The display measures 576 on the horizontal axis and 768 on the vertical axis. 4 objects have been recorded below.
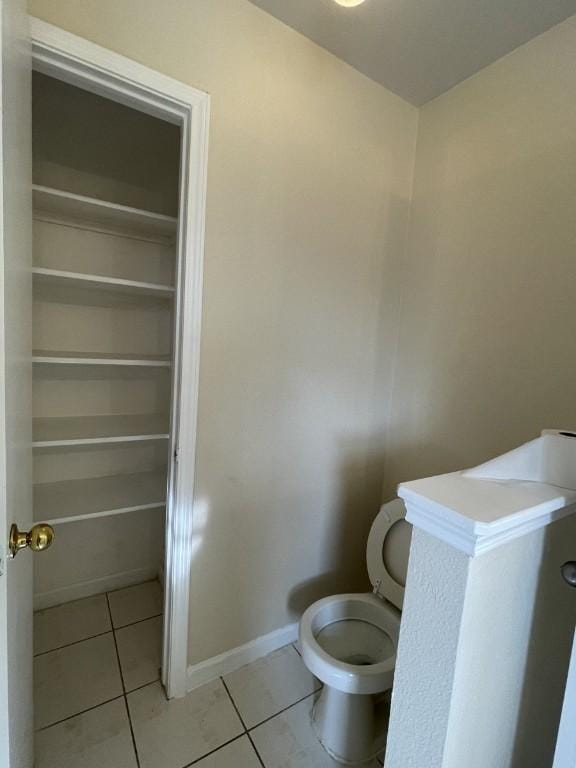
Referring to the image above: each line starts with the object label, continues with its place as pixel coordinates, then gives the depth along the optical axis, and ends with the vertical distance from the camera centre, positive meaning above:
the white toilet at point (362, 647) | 1.11 -1.05
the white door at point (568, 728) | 0.55 -0.58
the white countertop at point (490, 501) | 0.51 -0.23
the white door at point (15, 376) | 0.63 -0.10
